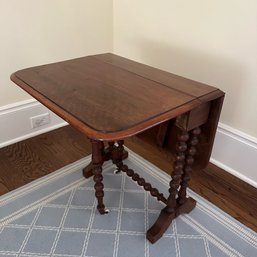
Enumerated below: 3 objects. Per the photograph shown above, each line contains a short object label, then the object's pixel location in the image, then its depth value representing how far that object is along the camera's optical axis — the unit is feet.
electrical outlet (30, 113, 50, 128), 7.01
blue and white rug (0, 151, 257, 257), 4.41
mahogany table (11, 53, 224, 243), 3.13
